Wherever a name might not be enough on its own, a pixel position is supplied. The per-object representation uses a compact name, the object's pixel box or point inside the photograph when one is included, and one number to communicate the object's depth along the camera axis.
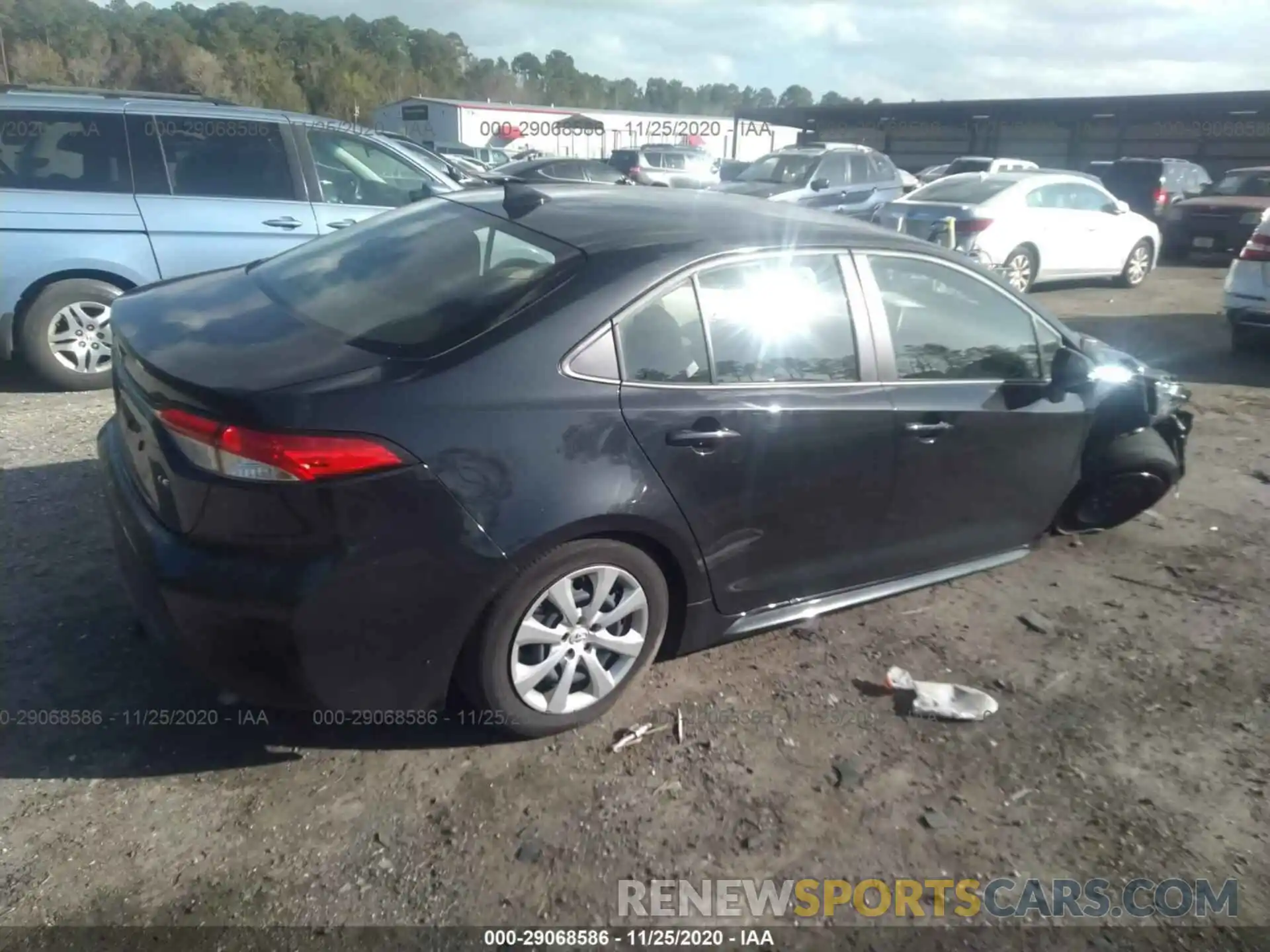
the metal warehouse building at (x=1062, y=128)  29.52
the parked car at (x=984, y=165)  17.97
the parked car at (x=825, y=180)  14.77
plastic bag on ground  3.35
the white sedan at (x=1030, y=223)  11.02
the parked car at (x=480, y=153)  34.84
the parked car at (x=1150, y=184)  18.61
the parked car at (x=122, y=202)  5.98
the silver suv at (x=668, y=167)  20.48
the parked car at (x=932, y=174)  23.44
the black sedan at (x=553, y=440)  2.53
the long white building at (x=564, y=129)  48.09
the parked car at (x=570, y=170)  19.09
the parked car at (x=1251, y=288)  8.33
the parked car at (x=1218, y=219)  15.20
